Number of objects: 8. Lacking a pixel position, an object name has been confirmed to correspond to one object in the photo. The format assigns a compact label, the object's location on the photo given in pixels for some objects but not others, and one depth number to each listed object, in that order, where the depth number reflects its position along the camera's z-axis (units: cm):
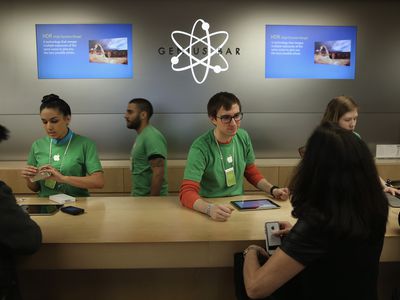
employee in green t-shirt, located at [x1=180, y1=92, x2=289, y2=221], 211
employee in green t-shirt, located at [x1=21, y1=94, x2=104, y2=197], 239
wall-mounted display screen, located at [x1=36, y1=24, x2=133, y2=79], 397
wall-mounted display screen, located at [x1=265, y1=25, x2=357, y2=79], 405
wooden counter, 157
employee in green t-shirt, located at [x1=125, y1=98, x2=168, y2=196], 298
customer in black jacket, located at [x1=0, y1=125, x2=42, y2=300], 136
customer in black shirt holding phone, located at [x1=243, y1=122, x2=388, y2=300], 111
